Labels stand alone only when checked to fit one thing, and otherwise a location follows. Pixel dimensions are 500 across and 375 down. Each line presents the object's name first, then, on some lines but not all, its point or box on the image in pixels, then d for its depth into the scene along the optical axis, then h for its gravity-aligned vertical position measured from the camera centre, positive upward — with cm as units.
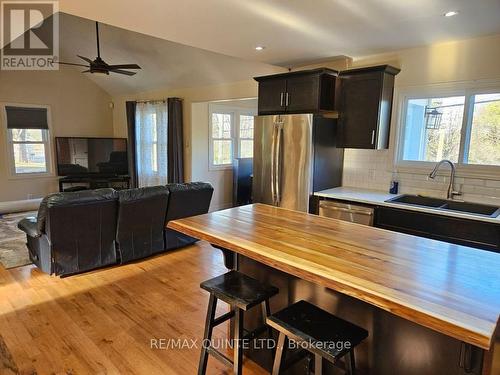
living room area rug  386 -144
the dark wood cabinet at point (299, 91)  368 +62
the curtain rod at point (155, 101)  662 +83
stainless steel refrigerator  366 -17
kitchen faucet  334 -36
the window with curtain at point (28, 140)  666 -4
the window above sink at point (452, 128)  317 +20
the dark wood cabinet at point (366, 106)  349 +44
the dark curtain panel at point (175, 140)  636 +2
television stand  708 -93
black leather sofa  327 -94
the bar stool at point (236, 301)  178 -85
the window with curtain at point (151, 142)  673 -4
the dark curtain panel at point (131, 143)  729 -7
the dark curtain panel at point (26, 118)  662 +41
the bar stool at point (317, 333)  140 -85
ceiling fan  460 +103
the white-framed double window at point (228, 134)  667 +17
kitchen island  108 -51
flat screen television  715 -38
